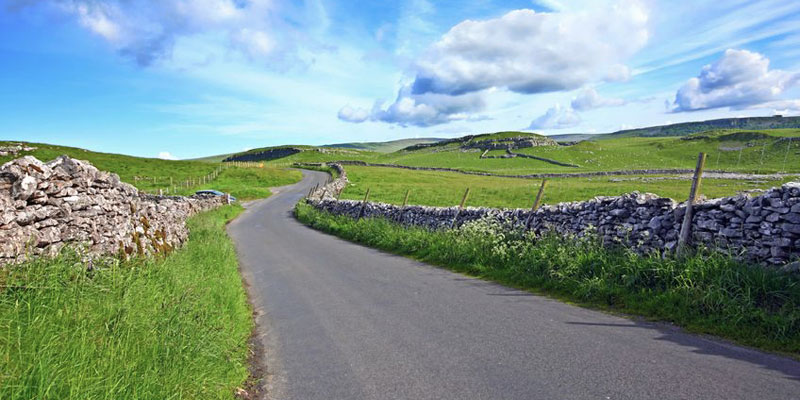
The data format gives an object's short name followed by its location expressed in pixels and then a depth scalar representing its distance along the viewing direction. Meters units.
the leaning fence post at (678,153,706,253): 8.36
